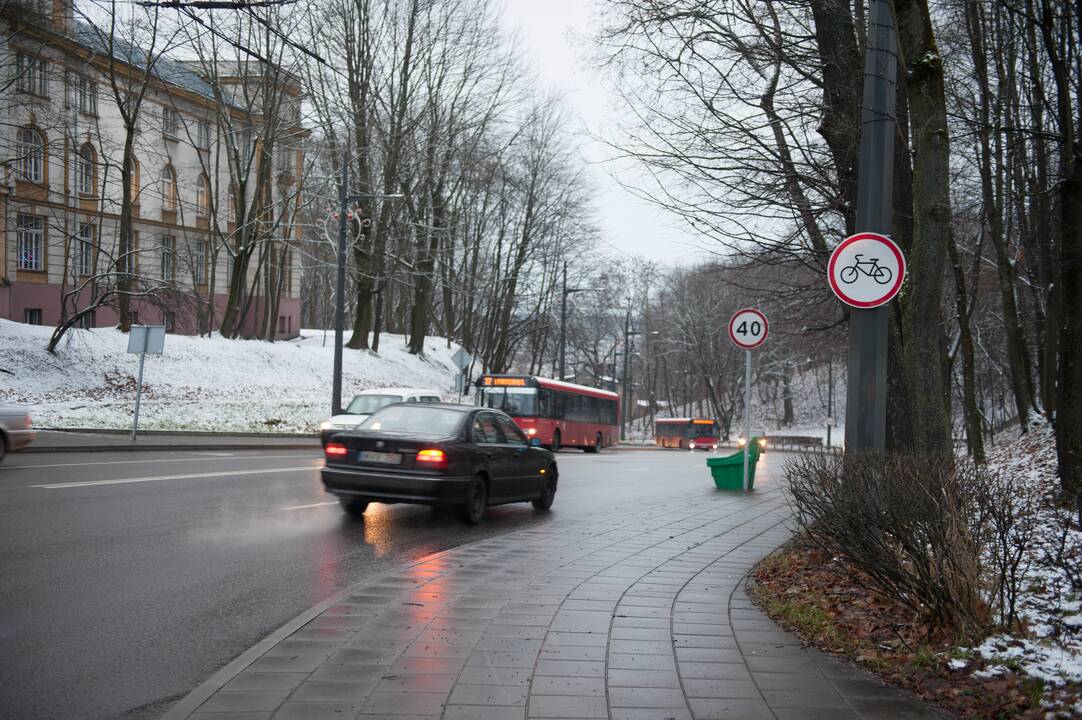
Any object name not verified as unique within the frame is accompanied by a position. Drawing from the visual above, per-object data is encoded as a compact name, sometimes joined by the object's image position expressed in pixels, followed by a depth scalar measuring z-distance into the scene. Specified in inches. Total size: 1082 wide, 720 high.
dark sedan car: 459.8
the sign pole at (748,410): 669.9
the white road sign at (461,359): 1355.8
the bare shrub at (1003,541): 208.1
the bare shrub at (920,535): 204.5
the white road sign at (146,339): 875.4
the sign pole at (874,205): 325.7
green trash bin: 736.3
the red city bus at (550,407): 1370.6
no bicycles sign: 318.3
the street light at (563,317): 1819.6
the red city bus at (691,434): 2501.2
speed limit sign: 653.9
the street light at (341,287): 1081.4
